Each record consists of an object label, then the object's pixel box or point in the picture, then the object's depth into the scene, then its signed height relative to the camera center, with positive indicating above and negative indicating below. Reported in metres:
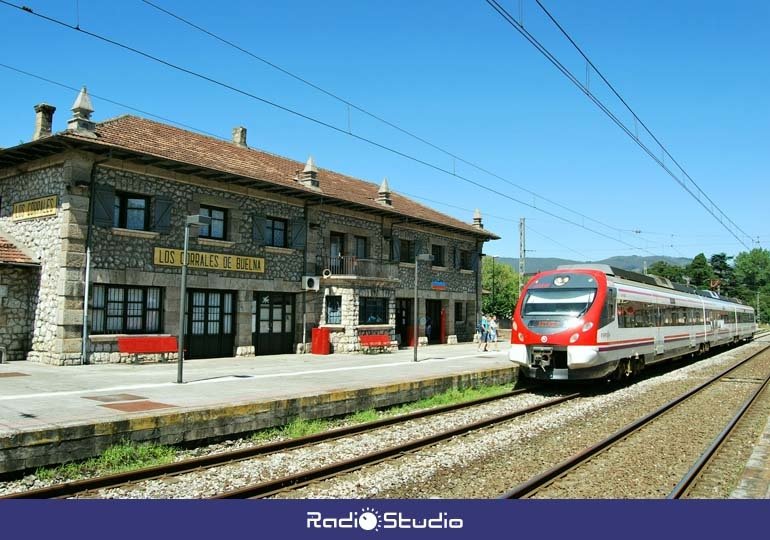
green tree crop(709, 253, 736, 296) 109.88 +9.80
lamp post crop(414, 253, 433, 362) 18.34 +1.90
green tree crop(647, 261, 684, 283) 98.50 +8.77
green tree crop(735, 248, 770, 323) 112.12 +10.20
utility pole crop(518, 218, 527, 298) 34.97 +4.43
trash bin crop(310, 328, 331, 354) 21.56 -0.77
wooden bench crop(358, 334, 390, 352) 22.41 -0.79
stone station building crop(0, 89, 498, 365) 15.99 +2.18
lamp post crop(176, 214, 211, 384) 12.42 +1.17
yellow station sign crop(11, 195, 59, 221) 16.42 +2.99
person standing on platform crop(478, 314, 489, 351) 25.90 -0.27
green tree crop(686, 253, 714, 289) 100.39 +8.87
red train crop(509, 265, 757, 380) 13.95 -0.04
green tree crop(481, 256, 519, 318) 69.95 +4.38
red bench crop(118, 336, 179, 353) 16.55 -0.75
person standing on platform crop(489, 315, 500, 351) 27.24 -0.40
